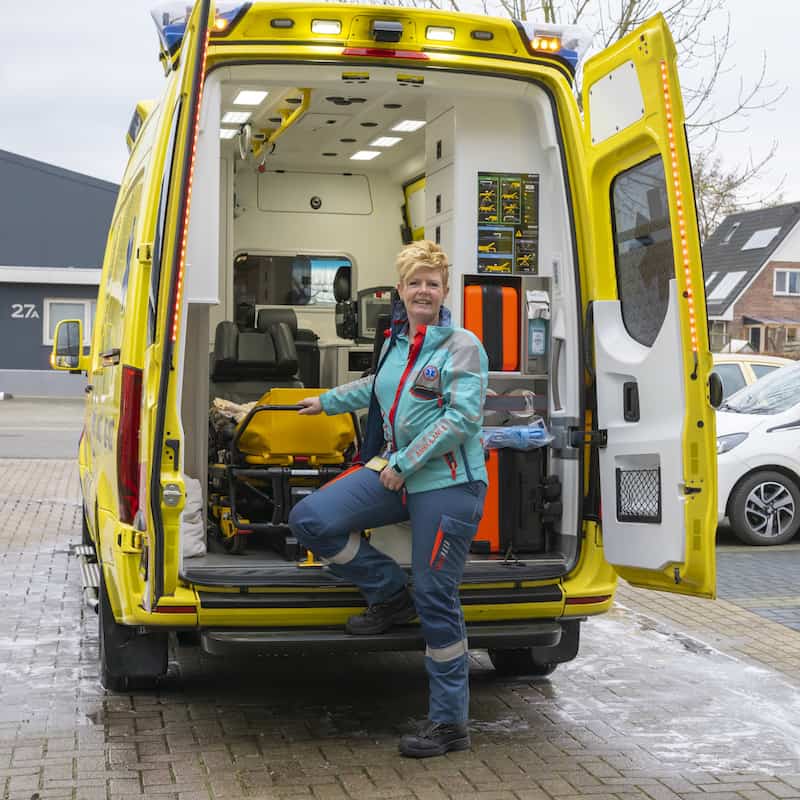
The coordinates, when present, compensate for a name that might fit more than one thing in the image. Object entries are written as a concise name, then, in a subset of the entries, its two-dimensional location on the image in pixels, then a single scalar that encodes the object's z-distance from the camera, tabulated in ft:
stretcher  21.04
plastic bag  19.99
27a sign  120.37
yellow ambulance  17.06
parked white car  38.17
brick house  172.45
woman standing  17.29
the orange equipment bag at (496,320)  20.84
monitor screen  34.71
